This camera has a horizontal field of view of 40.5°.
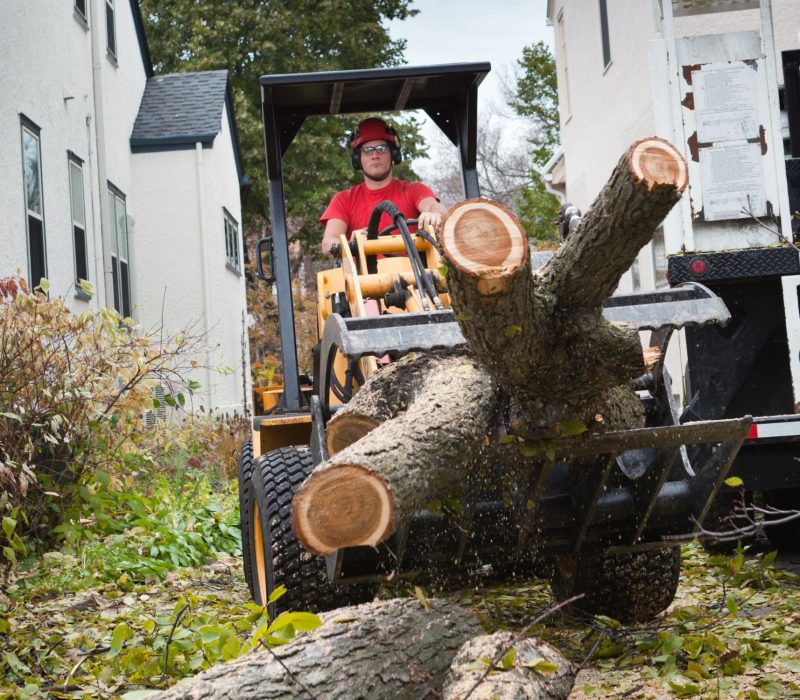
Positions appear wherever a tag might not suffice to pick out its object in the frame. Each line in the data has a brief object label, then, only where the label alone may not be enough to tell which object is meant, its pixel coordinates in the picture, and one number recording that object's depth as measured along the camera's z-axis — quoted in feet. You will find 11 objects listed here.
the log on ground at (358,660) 10.46
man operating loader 21.59
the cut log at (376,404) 13.43
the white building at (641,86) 19.63
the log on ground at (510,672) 10.29
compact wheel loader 13.15
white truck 19.11
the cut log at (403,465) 10.37
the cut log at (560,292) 10.43
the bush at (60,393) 19.54
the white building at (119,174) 35.01
